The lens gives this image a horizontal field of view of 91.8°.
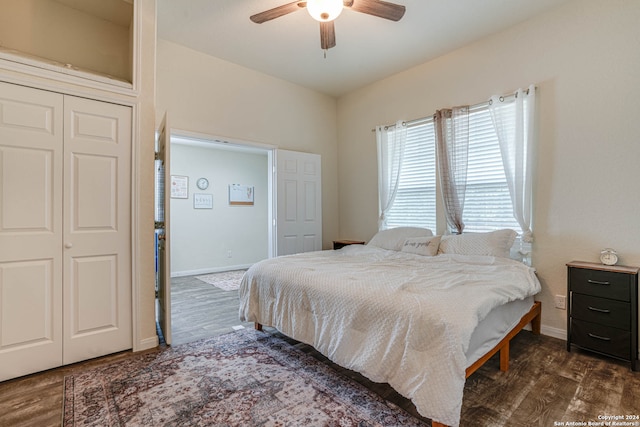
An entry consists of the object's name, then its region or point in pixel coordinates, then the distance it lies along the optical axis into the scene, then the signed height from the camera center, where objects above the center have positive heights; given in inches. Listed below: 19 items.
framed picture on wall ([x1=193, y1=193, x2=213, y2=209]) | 229.9 +8.6
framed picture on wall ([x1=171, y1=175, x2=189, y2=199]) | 219.9 +18.4
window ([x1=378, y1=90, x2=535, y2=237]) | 124.6 +14.9
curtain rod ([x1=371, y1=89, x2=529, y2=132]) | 120.5 +45.4
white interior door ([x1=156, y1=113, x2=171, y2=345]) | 100.9 -9.5
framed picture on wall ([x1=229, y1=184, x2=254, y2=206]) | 249.0 +14.5
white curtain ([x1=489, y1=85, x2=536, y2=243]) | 114.9 +23.5
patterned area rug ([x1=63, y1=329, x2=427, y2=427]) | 65.4 -43.6
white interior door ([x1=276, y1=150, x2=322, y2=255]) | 168.2 +5.9
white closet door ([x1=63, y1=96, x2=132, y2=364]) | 88.9 -4.9
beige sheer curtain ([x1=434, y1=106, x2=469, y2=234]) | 134.3 +24.4
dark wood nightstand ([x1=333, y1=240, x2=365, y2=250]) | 176.2 -17.3
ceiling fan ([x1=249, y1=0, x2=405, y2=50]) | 84.7 +58.3
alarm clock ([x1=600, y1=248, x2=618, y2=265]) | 95.0 -13.6
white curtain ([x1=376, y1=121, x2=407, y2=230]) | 159.3 +27.0
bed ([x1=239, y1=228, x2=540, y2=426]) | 59.2 -23.1
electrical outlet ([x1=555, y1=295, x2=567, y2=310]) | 108.7 -31.5
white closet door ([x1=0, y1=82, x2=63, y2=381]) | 80.7 -4.7
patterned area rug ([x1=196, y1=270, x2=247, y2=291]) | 191.6 -45.7
